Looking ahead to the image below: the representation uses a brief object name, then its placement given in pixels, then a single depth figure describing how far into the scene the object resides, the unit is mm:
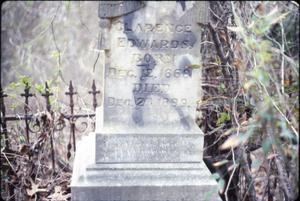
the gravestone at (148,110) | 2531
